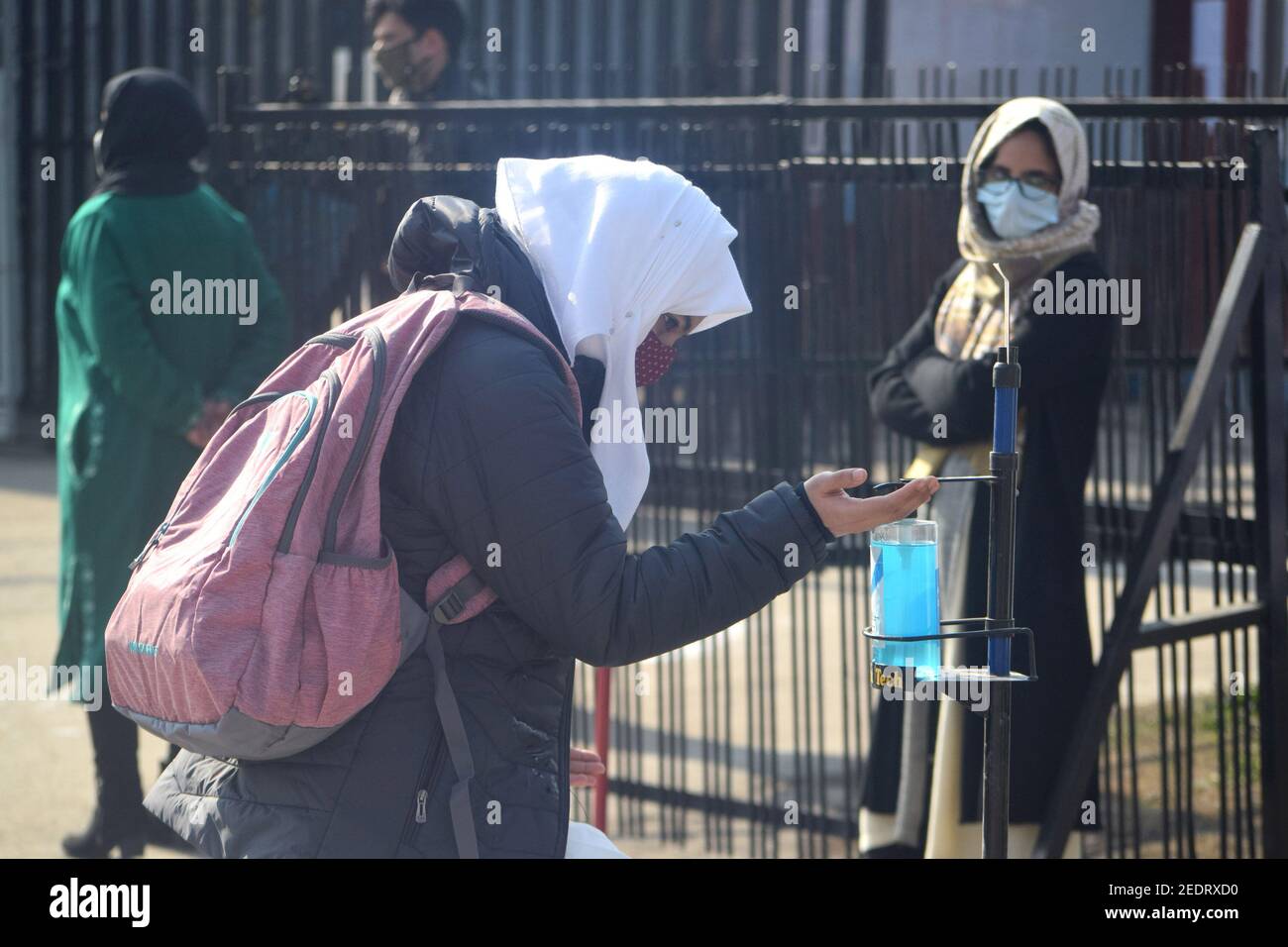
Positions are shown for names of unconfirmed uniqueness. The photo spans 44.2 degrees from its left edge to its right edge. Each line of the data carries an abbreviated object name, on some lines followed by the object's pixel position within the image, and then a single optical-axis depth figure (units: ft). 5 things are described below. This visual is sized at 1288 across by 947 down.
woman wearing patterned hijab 12.12
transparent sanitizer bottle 7.02
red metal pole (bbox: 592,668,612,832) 13.08
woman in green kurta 13.96
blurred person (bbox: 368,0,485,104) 16.94
